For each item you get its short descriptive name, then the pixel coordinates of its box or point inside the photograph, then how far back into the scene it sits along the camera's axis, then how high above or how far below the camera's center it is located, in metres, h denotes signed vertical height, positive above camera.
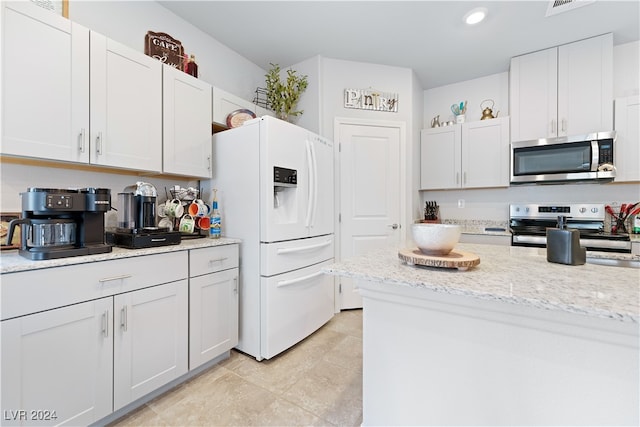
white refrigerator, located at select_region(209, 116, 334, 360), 1.99 -0.08
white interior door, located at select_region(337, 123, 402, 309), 3.00 +0.26
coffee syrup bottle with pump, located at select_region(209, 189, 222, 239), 2.07 -0.10
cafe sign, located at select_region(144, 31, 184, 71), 2.07 +1.30
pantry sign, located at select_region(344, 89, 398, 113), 3.03 +1.31
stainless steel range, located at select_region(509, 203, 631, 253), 2.27 -0.11
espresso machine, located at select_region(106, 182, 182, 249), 1.62 -0.04
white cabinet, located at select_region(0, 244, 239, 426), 1.12 -0.61
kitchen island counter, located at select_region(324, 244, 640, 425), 0.72 -0.42
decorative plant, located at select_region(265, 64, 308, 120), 2.80 +1.26
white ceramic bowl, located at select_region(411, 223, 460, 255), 0.94 -0.09
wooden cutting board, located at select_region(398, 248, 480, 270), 0.88 -0.16
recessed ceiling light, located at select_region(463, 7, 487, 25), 2.23 +1.69
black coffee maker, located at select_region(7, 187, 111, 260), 1.26 -0.06
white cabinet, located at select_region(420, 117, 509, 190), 3.06 +0.71
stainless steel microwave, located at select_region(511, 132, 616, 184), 2.46 +0.54
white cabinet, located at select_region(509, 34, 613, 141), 2.56 +1.26
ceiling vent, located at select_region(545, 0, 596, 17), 2.11 +1.68
